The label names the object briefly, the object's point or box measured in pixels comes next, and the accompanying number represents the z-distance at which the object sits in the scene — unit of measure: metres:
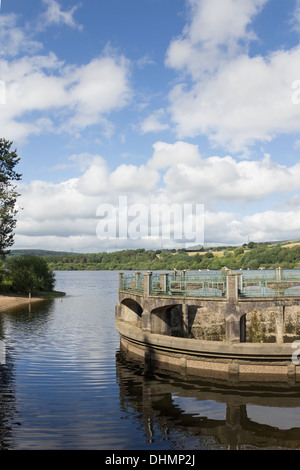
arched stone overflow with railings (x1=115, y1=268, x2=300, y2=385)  20.14
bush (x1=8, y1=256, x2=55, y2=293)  71.62
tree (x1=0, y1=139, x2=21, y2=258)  60.69
